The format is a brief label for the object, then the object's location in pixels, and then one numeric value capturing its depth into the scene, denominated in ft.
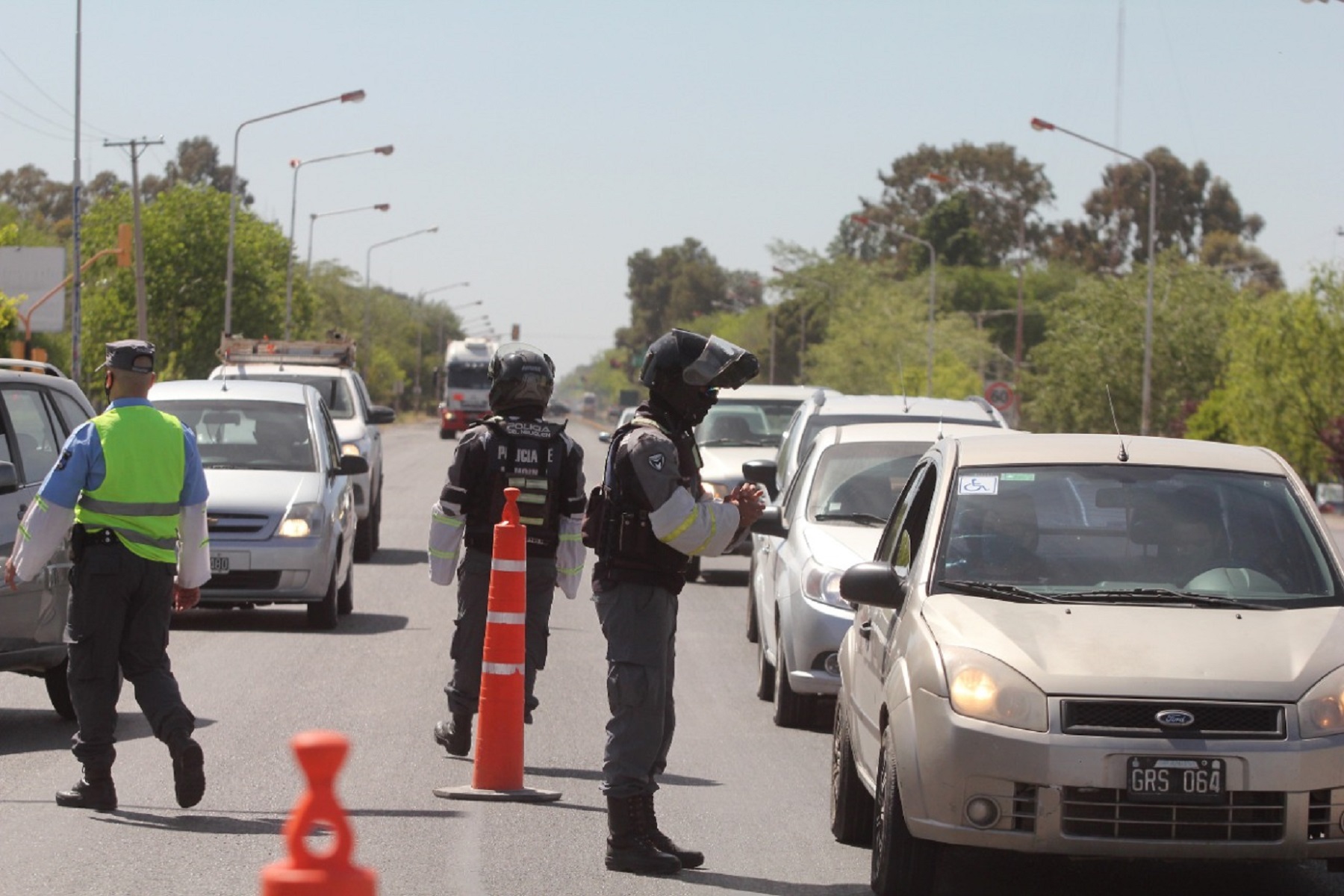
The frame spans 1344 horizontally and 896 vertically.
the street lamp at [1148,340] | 166.71
